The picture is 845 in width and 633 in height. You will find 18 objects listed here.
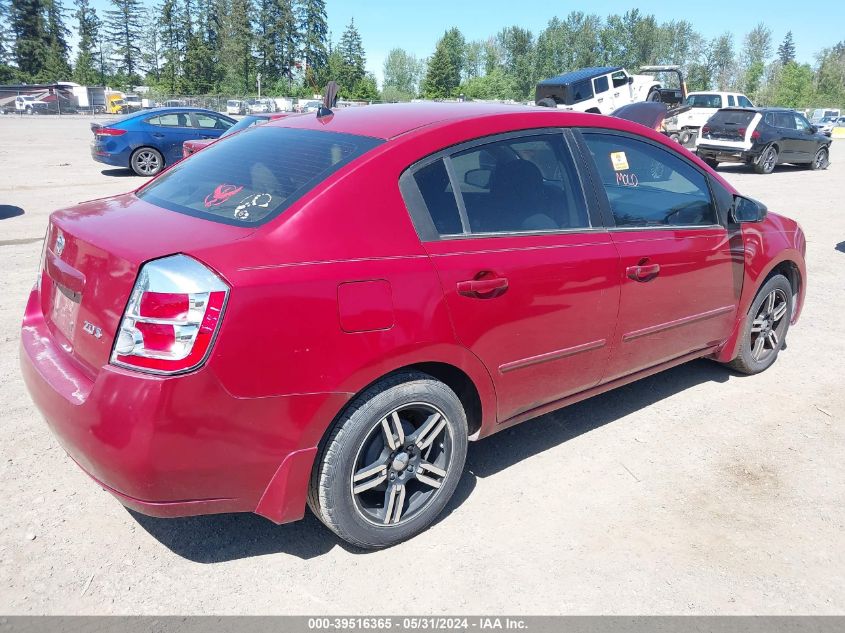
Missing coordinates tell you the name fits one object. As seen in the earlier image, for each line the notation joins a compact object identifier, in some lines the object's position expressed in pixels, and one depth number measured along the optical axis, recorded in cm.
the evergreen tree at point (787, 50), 15995
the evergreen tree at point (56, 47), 8956
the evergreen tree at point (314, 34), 10581
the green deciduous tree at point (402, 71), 13450
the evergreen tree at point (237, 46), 9838
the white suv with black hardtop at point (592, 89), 2334
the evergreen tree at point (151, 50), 10556
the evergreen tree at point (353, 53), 10471
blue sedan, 1513
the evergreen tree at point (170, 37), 9988
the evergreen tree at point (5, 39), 9100
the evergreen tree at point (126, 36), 10512
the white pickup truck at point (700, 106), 2350
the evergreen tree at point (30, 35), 9131
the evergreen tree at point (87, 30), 10050
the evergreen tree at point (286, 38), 10306
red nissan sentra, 234
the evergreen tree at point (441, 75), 9506
